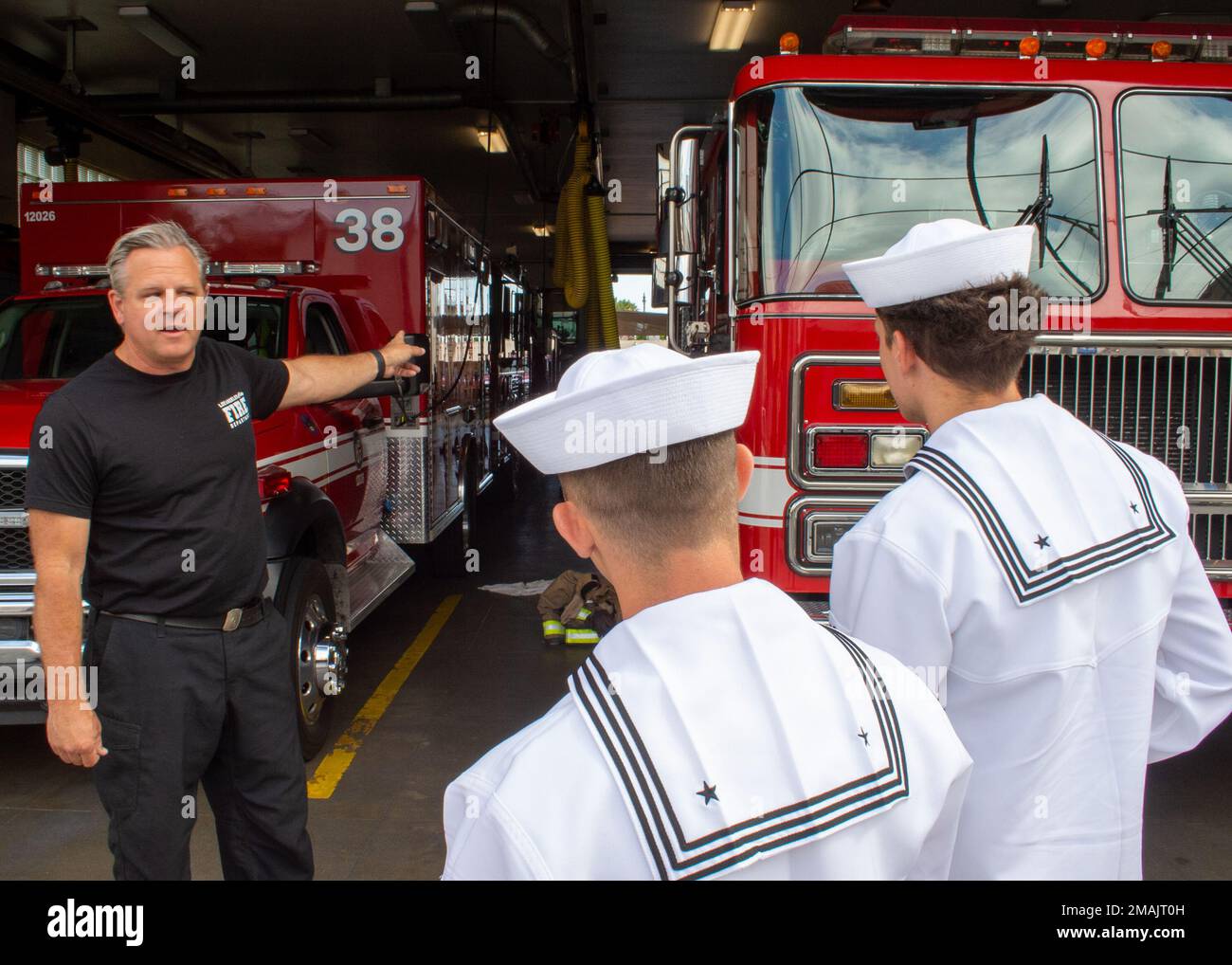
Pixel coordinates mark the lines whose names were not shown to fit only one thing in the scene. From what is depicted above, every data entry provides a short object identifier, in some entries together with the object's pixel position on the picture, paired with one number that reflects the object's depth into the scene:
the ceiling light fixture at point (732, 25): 10.02
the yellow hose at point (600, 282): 9.80
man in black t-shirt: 2.71
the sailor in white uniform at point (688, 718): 1.04
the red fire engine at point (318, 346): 4.66
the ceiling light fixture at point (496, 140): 14.81
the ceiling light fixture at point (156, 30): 10.48
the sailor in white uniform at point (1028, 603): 1.61
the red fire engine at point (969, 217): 4.39
